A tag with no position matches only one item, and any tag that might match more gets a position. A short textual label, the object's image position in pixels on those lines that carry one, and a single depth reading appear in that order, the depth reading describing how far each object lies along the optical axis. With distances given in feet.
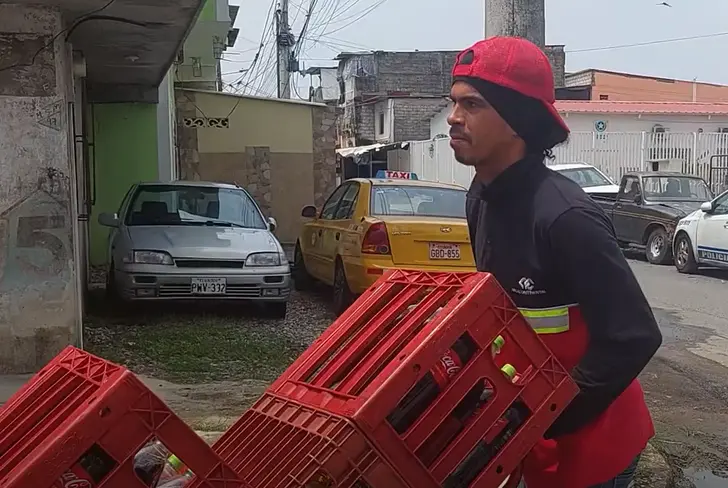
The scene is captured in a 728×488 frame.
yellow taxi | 29.76
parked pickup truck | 51.96
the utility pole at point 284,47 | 86.40
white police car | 44.14
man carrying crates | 6.72
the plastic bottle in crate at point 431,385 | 6.49
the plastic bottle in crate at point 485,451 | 6.62
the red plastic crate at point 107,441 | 5.98
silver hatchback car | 28.96
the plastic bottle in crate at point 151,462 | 6.63
